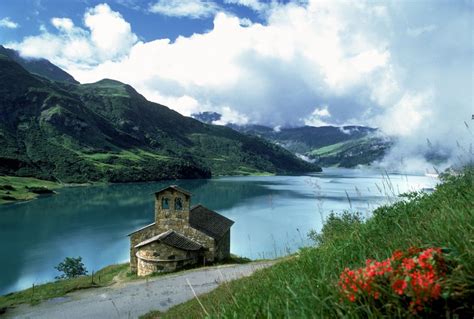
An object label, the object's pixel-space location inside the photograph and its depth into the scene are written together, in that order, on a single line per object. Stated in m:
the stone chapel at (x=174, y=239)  36.25
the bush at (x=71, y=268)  47.70
